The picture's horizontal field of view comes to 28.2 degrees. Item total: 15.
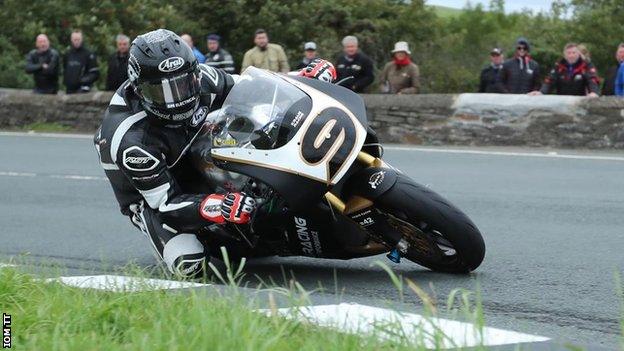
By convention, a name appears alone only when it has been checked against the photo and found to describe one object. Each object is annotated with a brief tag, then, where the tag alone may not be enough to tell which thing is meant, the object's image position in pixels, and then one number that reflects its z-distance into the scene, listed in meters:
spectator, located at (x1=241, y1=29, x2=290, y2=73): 17.67
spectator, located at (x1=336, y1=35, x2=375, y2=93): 17.06
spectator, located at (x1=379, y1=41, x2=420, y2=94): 17.50
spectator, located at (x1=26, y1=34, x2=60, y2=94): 20.62
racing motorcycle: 6.28
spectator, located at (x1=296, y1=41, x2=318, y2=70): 17.55
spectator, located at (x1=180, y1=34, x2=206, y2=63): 17.44
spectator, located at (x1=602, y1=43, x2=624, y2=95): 16.05
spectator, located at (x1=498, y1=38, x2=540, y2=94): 16.77
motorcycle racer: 6.61
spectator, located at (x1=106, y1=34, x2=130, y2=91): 19.00
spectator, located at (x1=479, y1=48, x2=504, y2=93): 17.20
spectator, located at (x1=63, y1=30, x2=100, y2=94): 20.58
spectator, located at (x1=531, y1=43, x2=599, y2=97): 15.90
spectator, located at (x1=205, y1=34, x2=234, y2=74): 17.61
